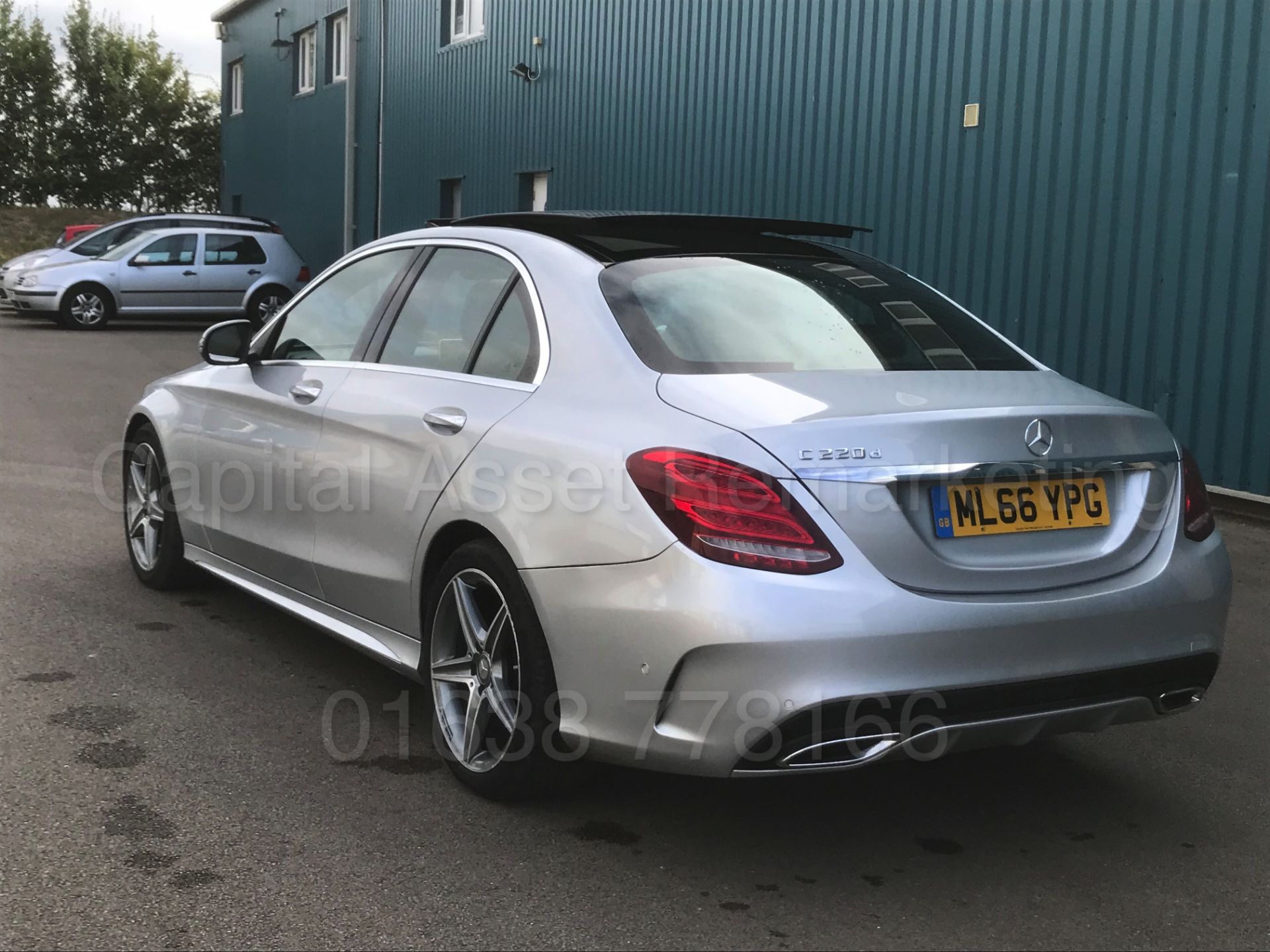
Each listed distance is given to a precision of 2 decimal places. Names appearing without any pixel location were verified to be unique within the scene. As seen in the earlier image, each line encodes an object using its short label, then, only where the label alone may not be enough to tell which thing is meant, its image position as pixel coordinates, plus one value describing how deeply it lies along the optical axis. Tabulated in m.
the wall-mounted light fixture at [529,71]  17.67
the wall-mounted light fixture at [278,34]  27.98
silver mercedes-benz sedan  3.10
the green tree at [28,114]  46.84
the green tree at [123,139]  47.22
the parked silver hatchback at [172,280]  21.12
